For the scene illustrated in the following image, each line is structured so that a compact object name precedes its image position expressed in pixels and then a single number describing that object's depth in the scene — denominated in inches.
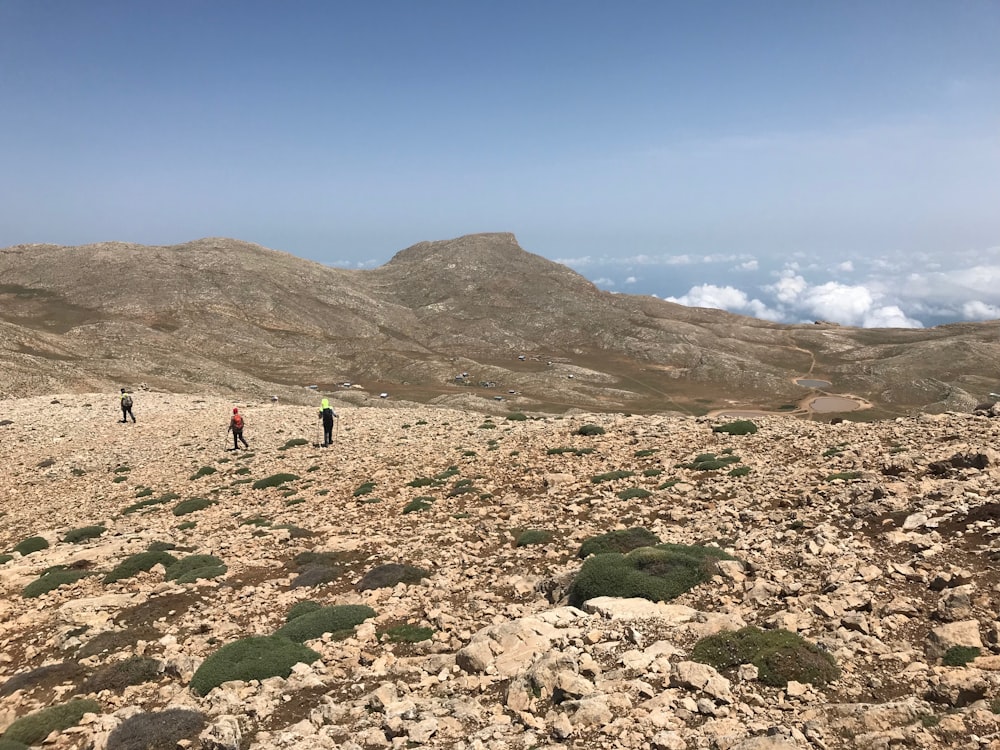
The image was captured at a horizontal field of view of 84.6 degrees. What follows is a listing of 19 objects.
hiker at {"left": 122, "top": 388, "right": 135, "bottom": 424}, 1540.4
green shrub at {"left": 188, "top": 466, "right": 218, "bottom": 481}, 1090.7
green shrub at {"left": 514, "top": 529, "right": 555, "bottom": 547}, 620.1
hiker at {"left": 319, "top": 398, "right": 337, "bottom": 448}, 1253.1
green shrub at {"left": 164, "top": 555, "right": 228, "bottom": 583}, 602.2
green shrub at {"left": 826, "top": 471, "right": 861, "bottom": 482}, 626.5
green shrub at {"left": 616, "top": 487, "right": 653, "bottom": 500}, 720.9
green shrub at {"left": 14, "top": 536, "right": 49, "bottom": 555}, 750.5
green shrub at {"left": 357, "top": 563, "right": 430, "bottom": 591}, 550.9
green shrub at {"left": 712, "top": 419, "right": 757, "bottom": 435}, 990.4
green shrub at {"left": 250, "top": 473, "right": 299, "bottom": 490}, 991.0
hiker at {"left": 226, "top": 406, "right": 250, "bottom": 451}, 1262.8
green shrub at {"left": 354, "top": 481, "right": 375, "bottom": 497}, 896.9
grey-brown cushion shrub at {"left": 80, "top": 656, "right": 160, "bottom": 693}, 401.4
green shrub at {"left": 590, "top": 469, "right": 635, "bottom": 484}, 808.9
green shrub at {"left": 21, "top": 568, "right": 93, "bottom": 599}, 595.5
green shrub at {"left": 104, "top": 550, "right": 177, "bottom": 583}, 619.8
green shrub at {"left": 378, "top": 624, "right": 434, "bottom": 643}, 435.8
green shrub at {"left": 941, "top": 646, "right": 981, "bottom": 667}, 297.6
